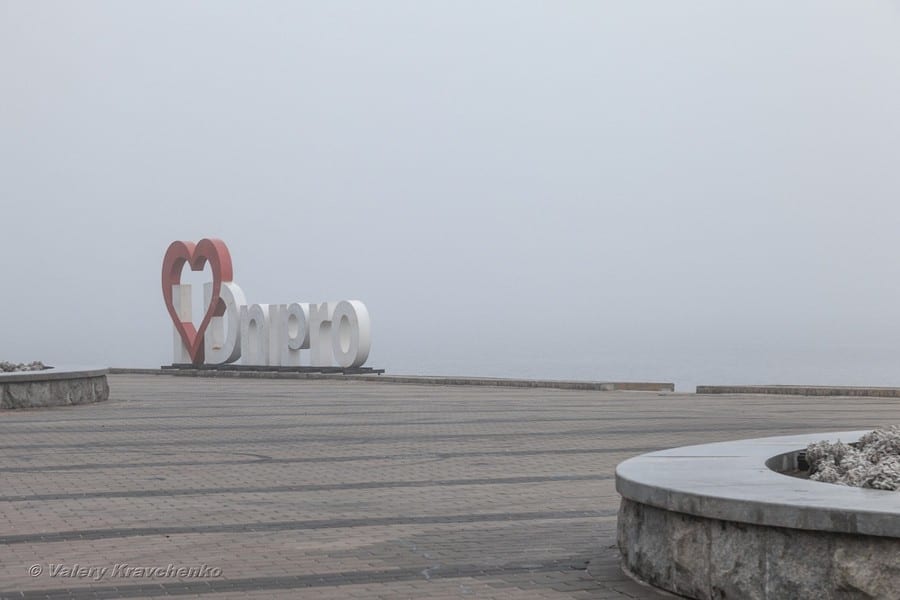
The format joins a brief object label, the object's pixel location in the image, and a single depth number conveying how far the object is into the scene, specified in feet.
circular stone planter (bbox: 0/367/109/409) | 67.15
